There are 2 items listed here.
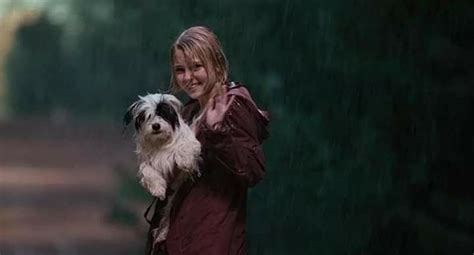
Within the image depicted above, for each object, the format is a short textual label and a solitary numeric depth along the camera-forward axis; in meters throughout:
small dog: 8.14
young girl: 8.10
